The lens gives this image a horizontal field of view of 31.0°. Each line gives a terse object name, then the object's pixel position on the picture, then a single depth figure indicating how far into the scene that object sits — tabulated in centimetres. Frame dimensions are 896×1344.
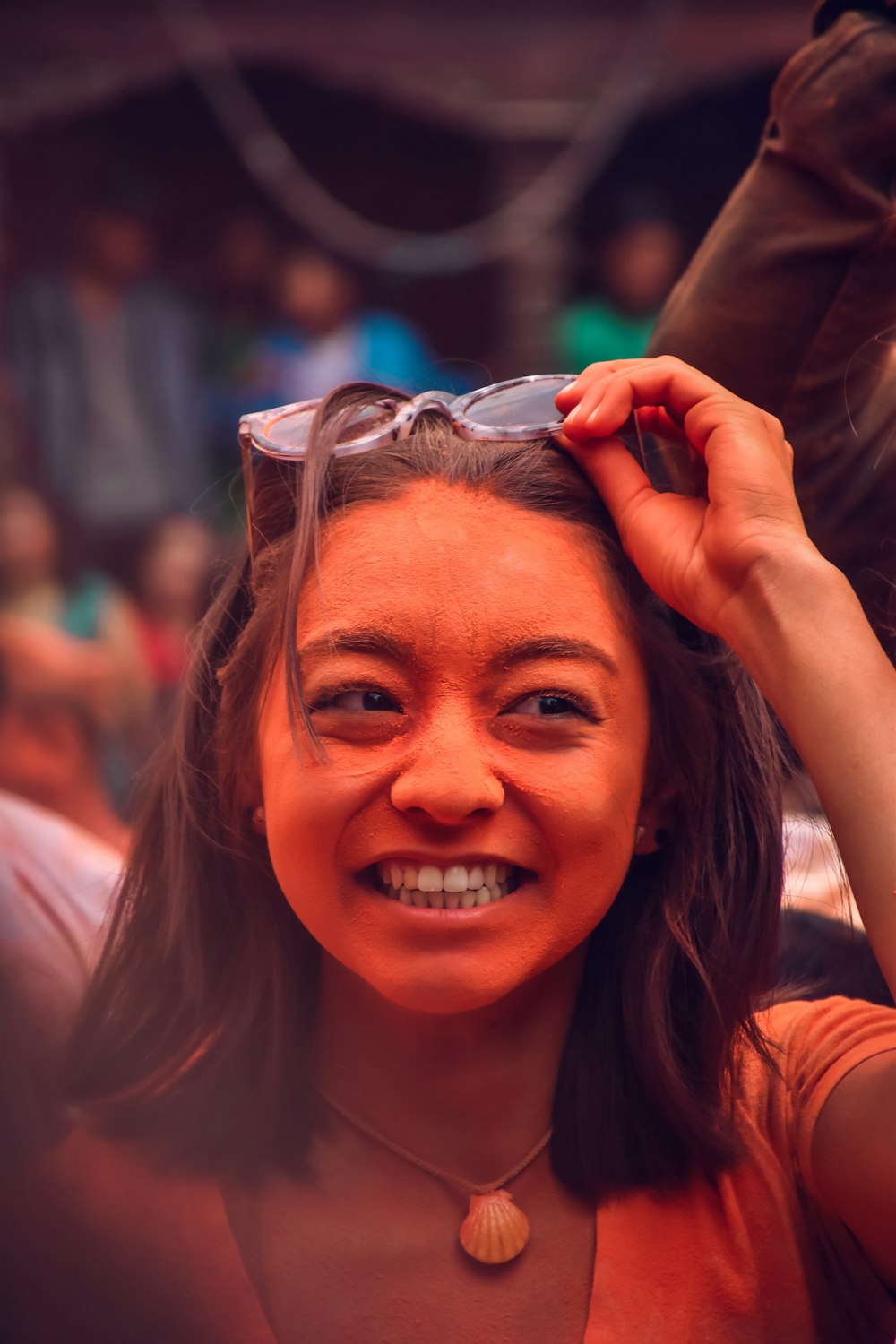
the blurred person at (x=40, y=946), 132
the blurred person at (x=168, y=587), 521
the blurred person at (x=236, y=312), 629
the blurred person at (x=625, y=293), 552
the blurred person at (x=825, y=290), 158
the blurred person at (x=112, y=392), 622
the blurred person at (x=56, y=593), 491
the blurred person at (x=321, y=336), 582
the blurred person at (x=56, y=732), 297
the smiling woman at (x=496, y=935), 120
